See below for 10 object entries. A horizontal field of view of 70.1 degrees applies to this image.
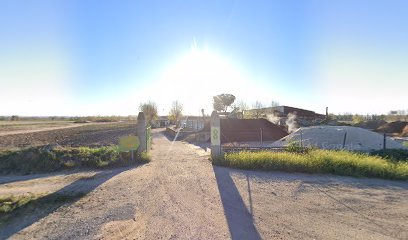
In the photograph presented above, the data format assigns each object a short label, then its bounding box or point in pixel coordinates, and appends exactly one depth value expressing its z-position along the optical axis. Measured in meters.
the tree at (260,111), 52.05
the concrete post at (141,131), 13.41
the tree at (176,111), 69.78
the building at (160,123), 60.09
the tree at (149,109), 61.81
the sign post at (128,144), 12.88
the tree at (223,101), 64.62
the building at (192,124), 36.97
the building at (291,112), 39.19
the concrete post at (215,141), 12.62
